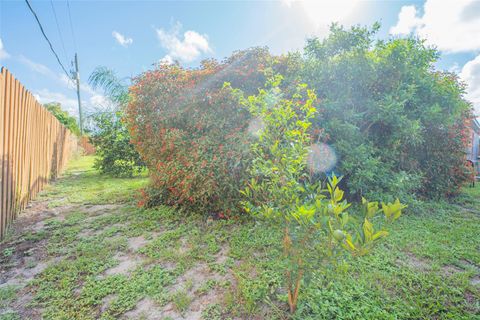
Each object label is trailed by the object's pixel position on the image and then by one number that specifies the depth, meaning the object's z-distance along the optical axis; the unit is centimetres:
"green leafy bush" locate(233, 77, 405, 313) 102
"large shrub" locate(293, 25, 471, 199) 345
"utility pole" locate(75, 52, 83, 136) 1581
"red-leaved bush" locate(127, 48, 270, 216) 294
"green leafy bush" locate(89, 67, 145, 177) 685
